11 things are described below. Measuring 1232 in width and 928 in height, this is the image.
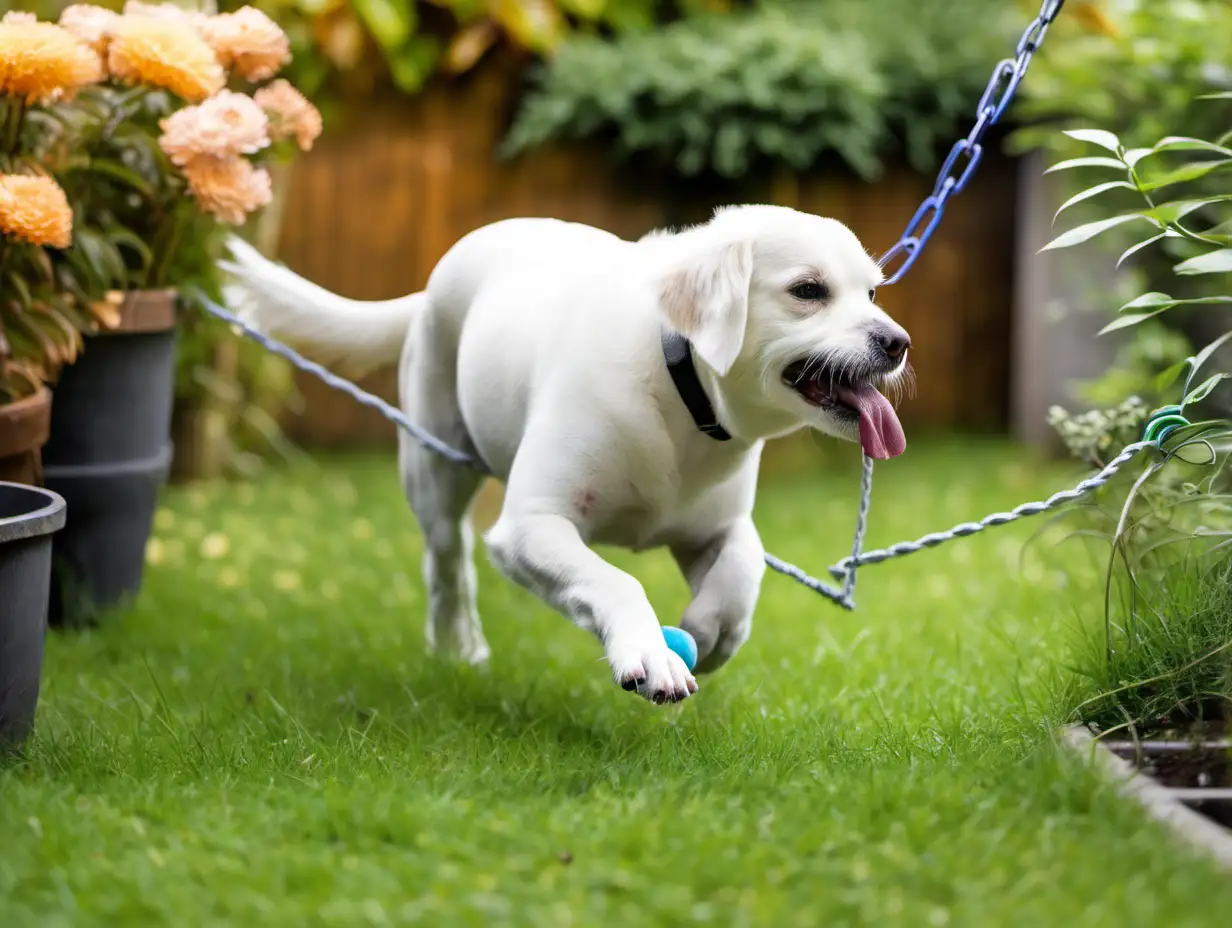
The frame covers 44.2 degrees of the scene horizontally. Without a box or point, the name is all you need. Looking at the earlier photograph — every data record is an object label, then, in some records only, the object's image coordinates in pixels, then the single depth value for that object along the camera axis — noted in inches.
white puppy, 113.0
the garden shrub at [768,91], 286.2
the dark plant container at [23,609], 107.6
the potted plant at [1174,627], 104.1
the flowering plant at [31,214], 132.0
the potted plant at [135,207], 154.1
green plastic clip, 116.3
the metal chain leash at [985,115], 126.0
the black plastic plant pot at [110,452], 167.3
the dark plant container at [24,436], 137.9
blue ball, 113.8
